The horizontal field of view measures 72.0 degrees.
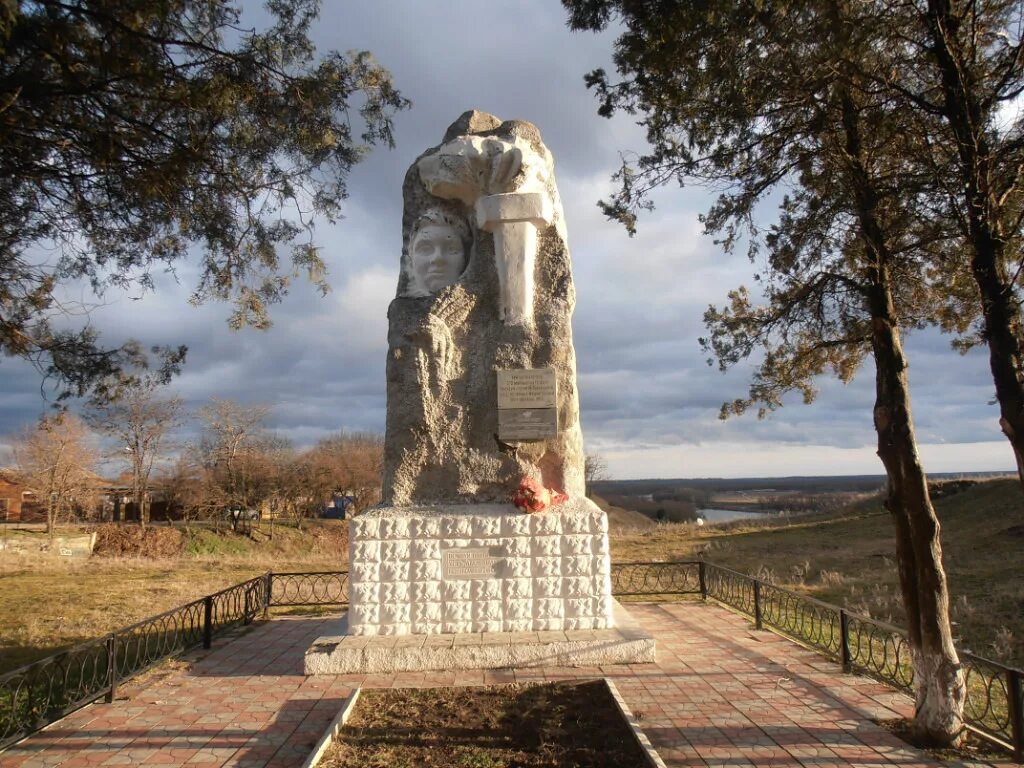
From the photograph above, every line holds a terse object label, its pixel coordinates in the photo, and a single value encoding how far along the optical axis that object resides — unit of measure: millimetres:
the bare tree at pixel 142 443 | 26172
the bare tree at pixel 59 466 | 25234
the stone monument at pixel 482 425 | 6590
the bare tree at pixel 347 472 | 32156
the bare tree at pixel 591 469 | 41469
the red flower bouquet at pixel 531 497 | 6629
